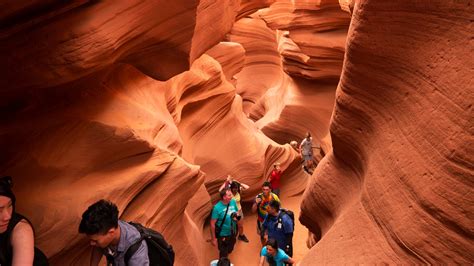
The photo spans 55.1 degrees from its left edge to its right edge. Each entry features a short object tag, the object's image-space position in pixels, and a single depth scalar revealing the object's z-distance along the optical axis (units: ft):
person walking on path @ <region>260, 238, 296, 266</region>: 17.02
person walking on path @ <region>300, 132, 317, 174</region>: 37.58
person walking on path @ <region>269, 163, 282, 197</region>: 30.19
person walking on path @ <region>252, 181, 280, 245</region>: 22.44
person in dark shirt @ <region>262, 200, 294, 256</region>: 18.83
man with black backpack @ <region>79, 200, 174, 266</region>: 10.01
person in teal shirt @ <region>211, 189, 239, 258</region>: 21.22
